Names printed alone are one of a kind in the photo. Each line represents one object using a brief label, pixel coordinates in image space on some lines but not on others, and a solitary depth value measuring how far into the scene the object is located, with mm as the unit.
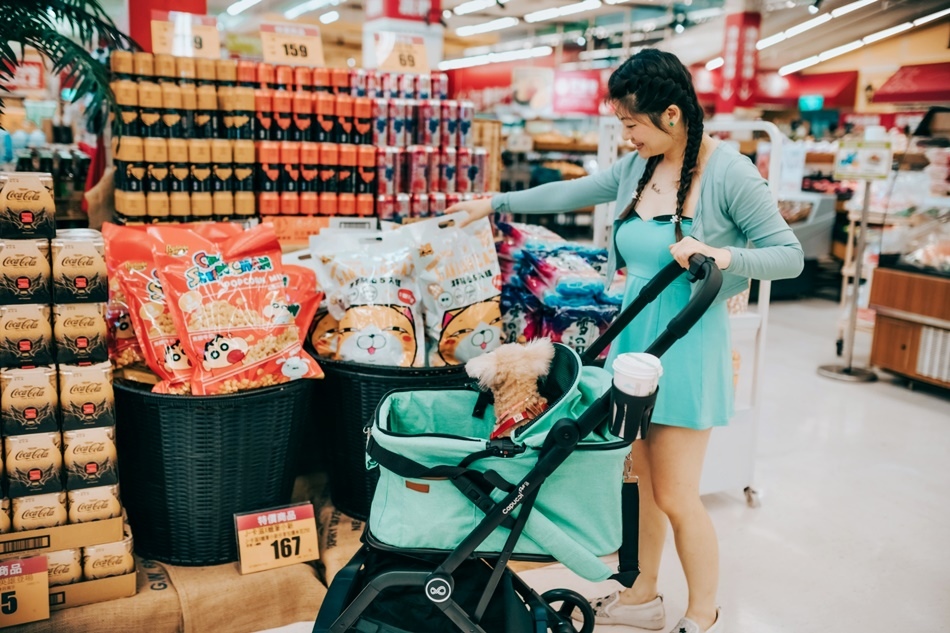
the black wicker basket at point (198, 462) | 2174
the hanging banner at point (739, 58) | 13836
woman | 1902
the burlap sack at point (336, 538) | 2414
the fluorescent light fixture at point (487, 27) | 20141
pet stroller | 1511
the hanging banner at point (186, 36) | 3623
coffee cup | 1400
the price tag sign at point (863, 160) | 5043
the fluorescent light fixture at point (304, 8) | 18805
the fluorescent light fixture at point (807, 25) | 17839
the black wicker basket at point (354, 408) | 2383
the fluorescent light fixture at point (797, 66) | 20438
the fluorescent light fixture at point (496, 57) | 22547
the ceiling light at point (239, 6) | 18859
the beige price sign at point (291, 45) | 3791
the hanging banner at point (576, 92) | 14484
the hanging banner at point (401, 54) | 4133
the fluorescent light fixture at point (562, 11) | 17281
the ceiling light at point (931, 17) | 16516
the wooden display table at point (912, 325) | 5008
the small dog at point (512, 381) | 1747
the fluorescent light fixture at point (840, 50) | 19417
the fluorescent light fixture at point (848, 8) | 16344
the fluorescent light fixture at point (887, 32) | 17641
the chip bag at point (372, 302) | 2438
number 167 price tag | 2271
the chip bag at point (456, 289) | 2508
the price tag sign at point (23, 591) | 1931
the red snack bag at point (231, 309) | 2178
